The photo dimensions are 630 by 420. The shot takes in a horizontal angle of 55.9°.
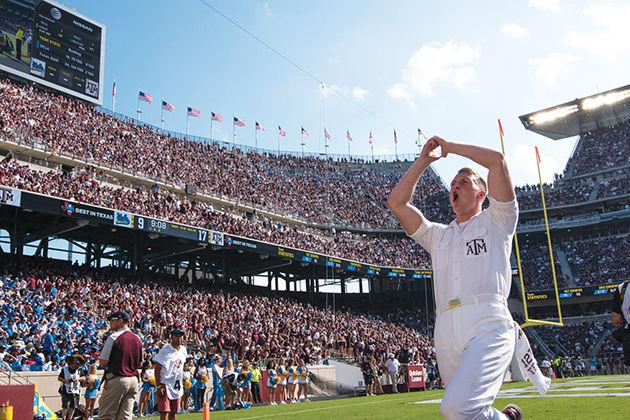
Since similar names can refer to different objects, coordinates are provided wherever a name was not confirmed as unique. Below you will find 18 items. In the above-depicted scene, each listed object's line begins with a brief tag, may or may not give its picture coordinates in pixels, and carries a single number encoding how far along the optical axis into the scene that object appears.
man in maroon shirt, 8.23
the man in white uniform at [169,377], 10.38
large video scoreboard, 37.72
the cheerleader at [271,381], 23.19
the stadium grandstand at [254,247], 26.16
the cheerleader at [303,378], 24.64
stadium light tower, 59.38
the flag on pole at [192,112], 54.66
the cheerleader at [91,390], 15.82
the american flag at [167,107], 52.12
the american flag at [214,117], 55.72
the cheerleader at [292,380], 23.92
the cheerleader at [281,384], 23.66
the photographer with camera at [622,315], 5.95
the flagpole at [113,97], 50.31
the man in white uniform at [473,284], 3.57
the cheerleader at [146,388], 18.45
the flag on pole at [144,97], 49.72
